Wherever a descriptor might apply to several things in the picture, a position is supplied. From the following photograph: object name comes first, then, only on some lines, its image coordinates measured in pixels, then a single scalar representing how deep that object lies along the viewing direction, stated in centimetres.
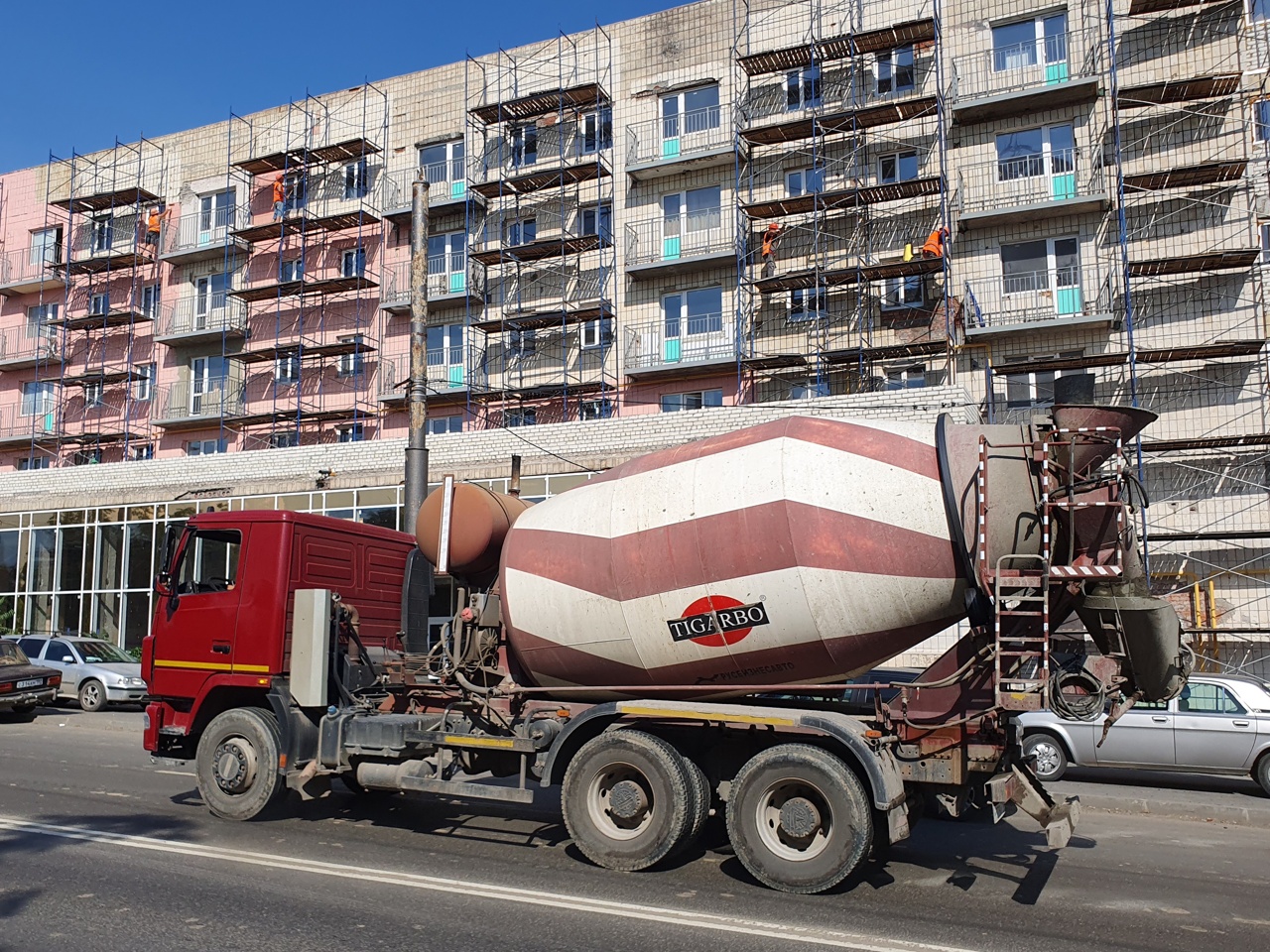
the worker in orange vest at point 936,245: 2634
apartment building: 2512
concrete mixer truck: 703
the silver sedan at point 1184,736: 1230
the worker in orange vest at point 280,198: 3741
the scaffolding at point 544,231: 3209
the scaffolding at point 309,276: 3612
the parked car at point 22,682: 1833
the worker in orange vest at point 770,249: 2918
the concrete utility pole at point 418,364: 1689
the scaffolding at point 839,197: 2759
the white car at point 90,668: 2070
